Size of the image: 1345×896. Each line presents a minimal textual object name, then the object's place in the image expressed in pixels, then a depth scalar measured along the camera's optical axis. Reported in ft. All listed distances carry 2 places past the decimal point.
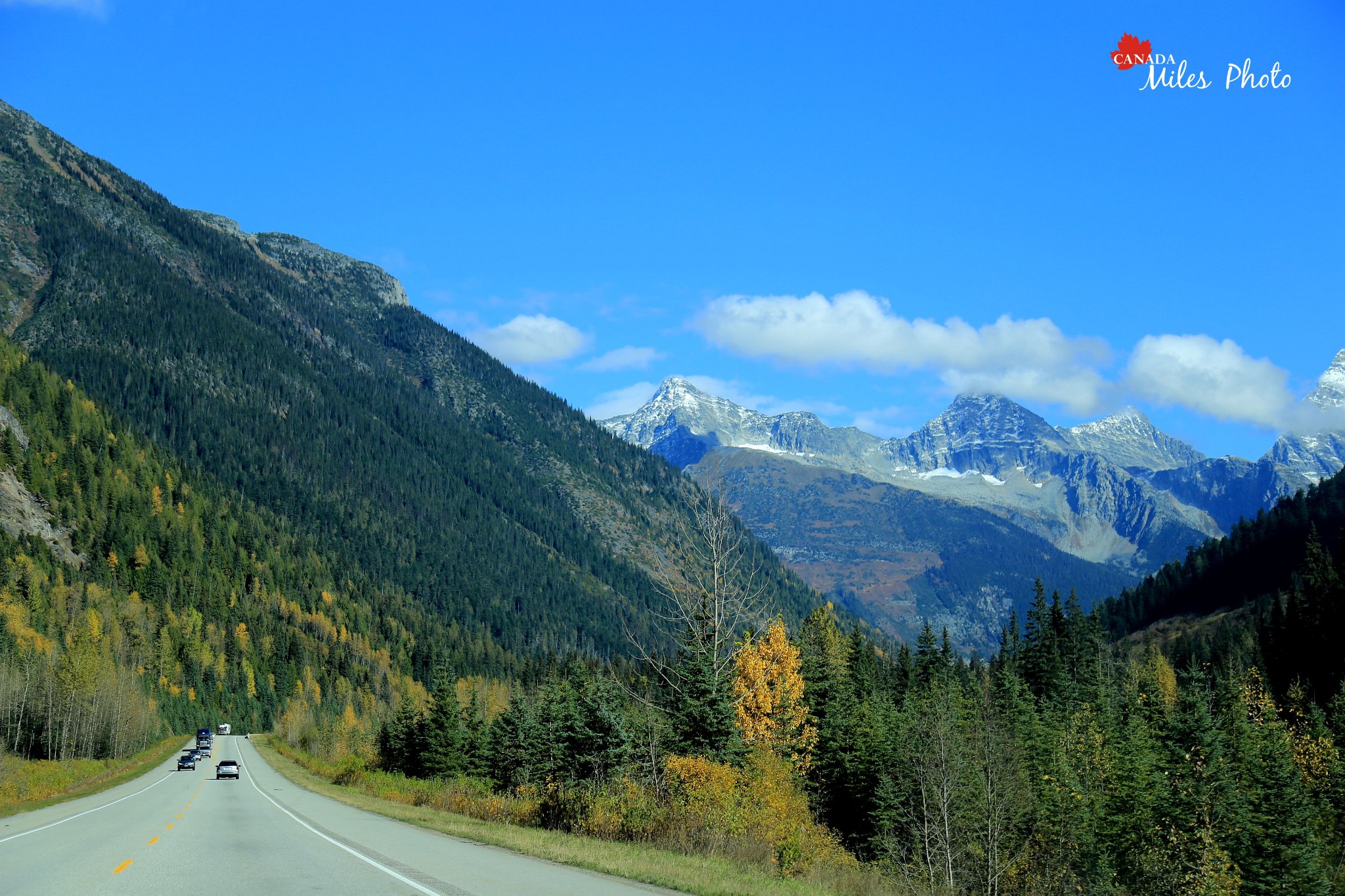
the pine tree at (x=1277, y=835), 163.63
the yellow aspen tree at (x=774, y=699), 167.08
